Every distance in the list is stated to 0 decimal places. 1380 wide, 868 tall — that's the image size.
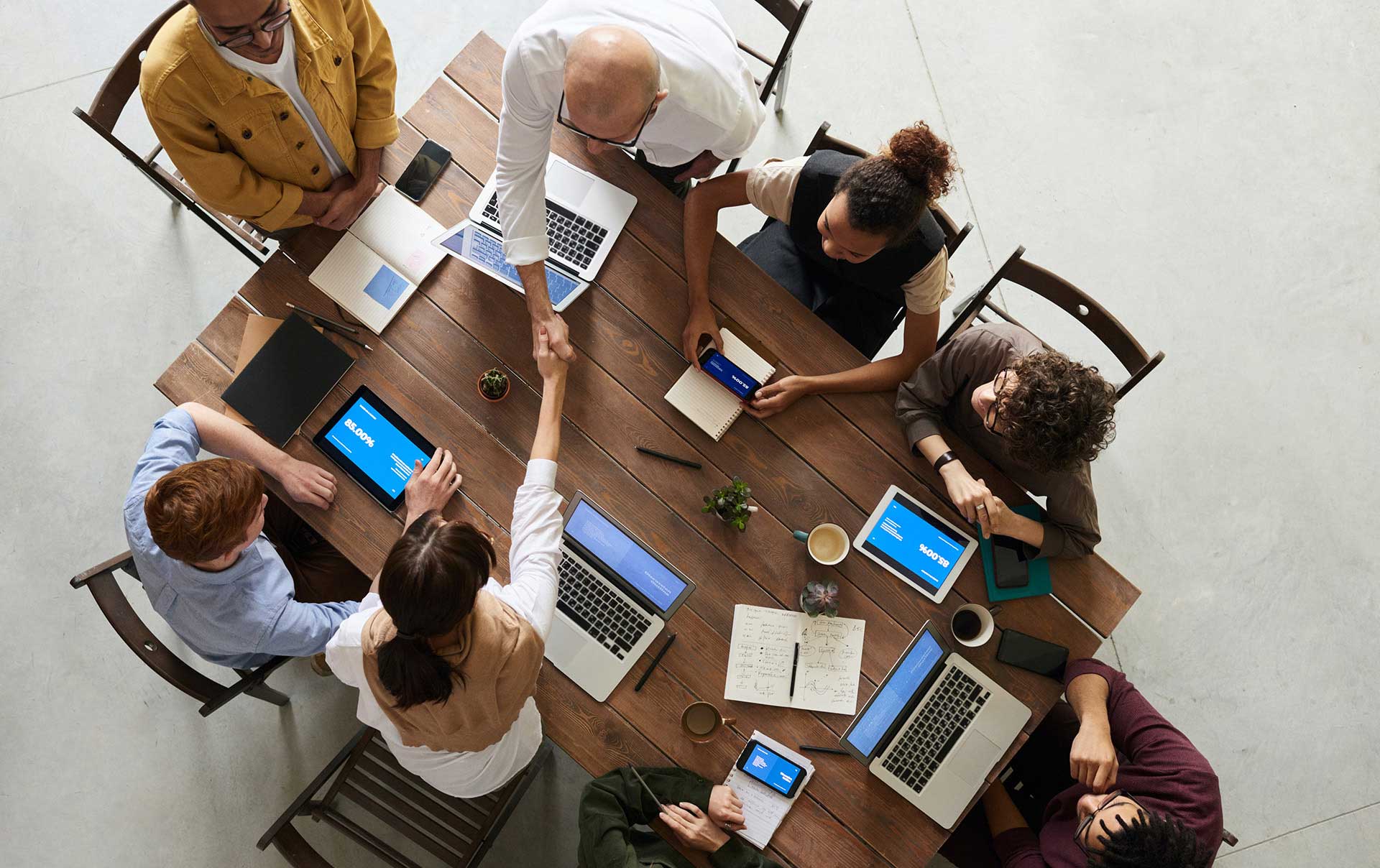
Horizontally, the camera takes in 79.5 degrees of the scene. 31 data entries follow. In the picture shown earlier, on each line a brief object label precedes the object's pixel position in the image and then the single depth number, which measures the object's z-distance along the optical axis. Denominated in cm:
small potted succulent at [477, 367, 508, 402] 208
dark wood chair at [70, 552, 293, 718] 191
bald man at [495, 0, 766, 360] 174
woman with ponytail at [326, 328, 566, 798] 150
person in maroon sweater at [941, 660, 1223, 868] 180
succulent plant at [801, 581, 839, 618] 203
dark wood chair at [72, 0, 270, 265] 214
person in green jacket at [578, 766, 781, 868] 189
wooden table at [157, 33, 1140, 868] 201
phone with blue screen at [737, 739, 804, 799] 199
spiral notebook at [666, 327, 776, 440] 214
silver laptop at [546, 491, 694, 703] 201
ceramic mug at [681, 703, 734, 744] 200
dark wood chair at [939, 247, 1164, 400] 226
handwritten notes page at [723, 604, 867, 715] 204
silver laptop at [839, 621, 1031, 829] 201
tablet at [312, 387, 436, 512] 207
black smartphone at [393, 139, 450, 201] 221
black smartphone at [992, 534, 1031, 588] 209
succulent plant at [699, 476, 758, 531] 203
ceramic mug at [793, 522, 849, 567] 208
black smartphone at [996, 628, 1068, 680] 207
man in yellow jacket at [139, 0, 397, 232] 180
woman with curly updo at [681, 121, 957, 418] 189
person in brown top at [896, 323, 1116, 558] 183
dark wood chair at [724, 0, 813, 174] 236
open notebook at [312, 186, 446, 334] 215
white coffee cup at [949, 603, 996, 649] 205
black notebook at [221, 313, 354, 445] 208
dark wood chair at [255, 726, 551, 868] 206
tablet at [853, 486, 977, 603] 210
